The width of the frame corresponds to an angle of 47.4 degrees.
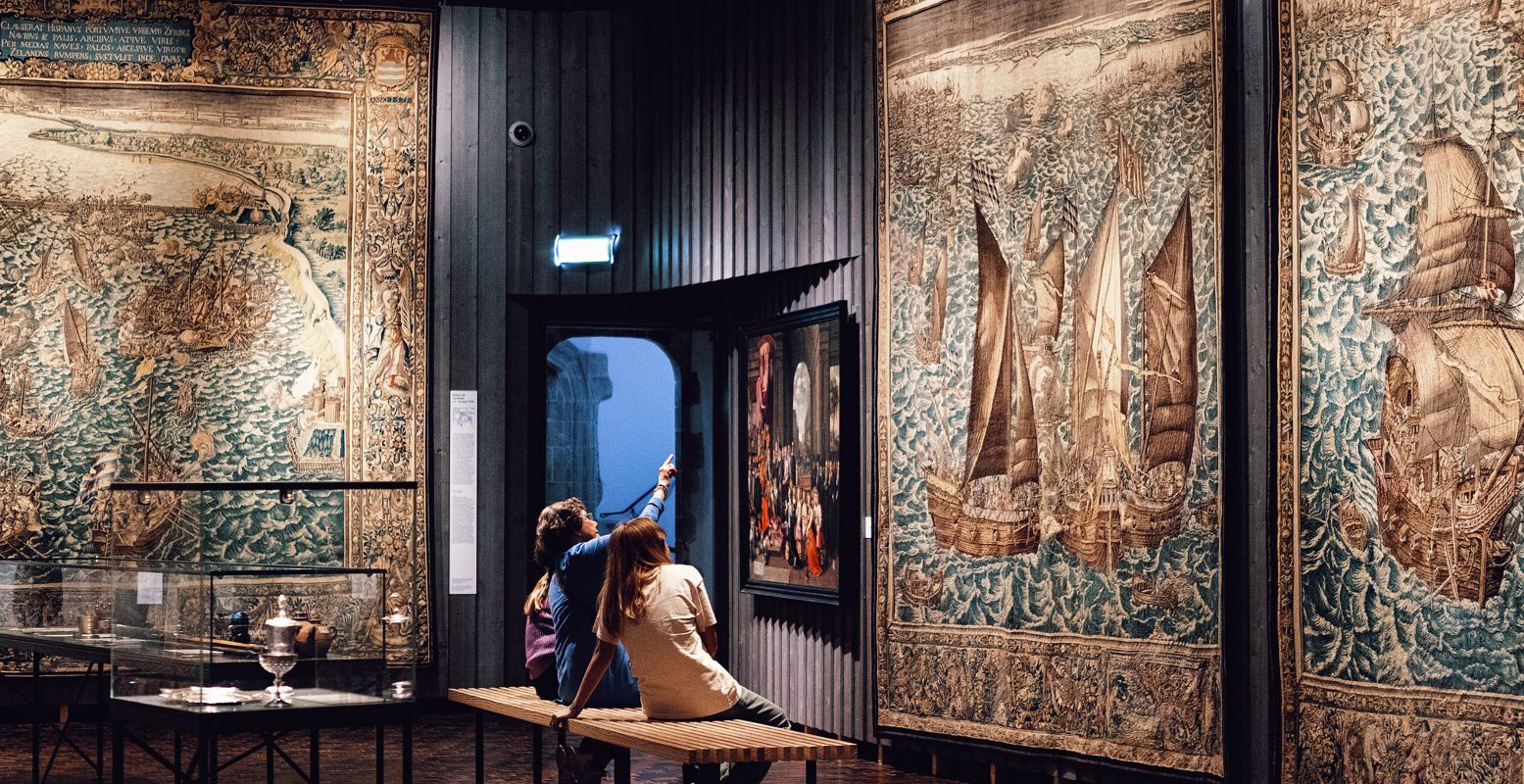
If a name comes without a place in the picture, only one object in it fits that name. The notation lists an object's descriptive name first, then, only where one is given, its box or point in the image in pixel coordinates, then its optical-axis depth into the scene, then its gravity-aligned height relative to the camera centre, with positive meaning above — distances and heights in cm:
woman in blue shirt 760 -71
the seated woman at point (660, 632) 701 -71
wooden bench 640 -108
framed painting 1011 +3
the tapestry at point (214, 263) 1178 +138
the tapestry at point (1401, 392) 657 +25
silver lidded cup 656 -70
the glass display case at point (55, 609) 857 -76
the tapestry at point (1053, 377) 789 +40
